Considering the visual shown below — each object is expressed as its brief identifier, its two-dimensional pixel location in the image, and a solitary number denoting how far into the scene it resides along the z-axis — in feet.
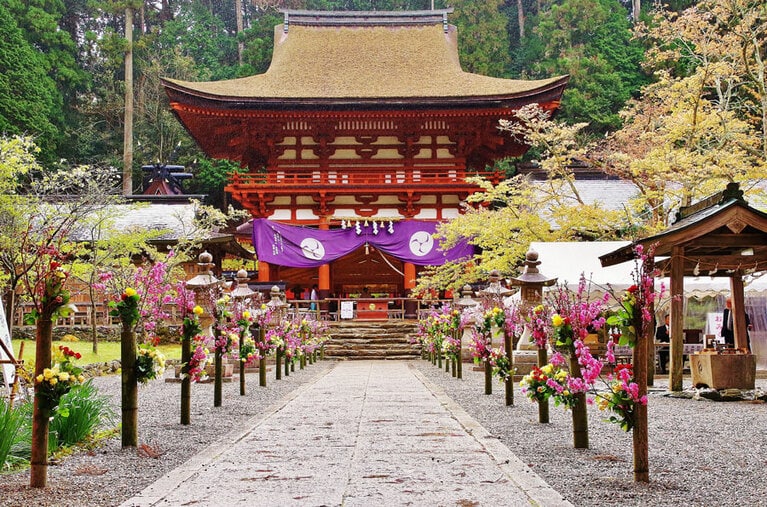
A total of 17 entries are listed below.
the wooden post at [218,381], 28.53
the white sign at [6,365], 25.77
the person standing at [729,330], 39.52
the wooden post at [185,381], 23.24
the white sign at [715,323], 48.47
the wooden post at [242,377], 33.47
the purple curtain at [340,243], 75.77
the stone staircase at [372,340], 68.03
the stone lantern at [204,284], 37.17
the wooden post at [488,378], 33.41
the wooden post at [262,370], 38.06
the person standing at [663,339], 44.57
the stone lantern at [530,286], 36.91
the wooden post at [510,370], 27.84
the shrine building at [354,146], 74.95
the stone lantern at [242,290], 46.80
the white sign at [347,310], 75.36
